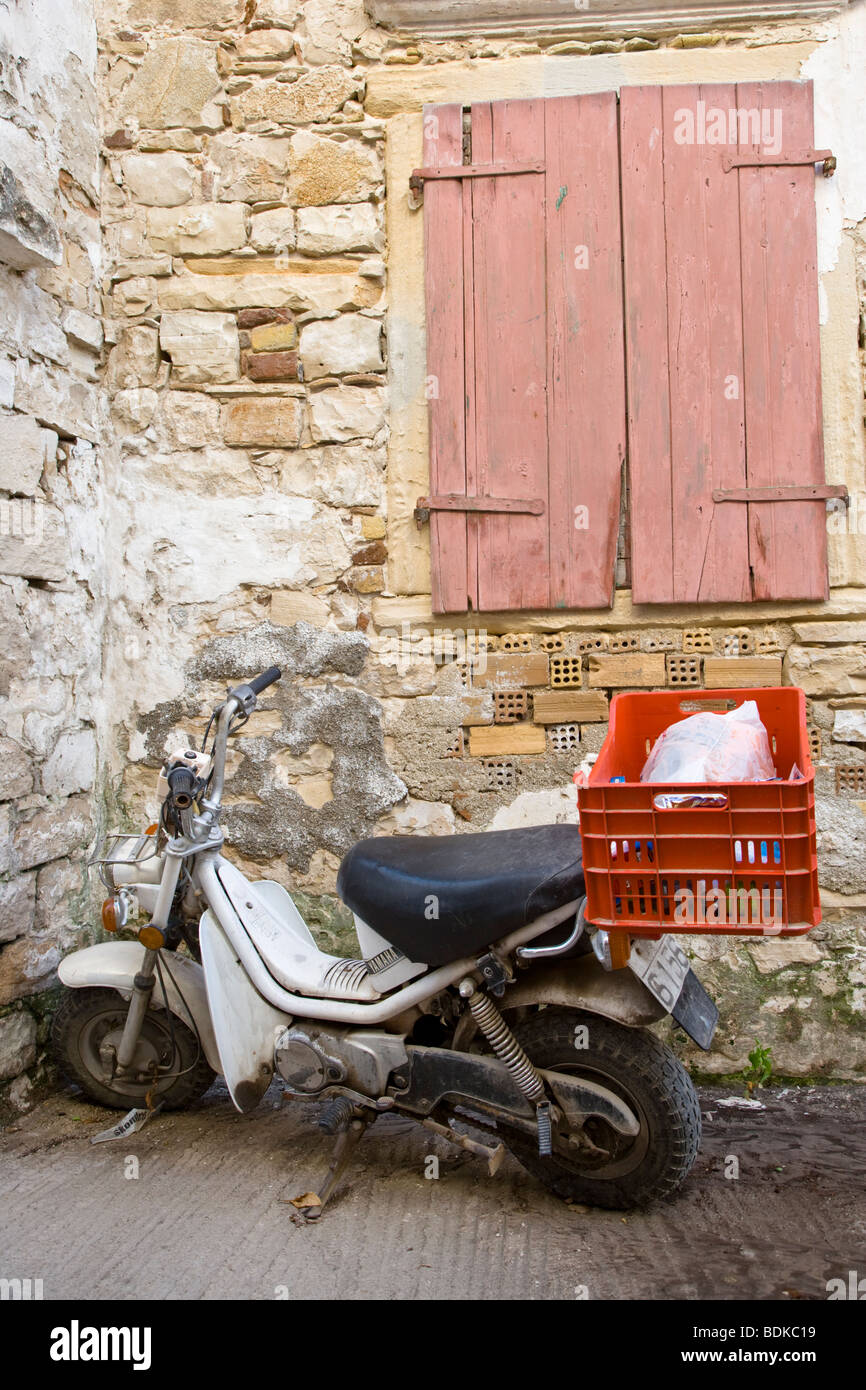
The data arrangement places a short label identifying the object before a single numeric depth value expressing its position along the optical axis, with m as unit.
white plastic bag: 2.44
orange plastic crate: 2.26
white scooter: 2.71
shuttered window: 3.86
